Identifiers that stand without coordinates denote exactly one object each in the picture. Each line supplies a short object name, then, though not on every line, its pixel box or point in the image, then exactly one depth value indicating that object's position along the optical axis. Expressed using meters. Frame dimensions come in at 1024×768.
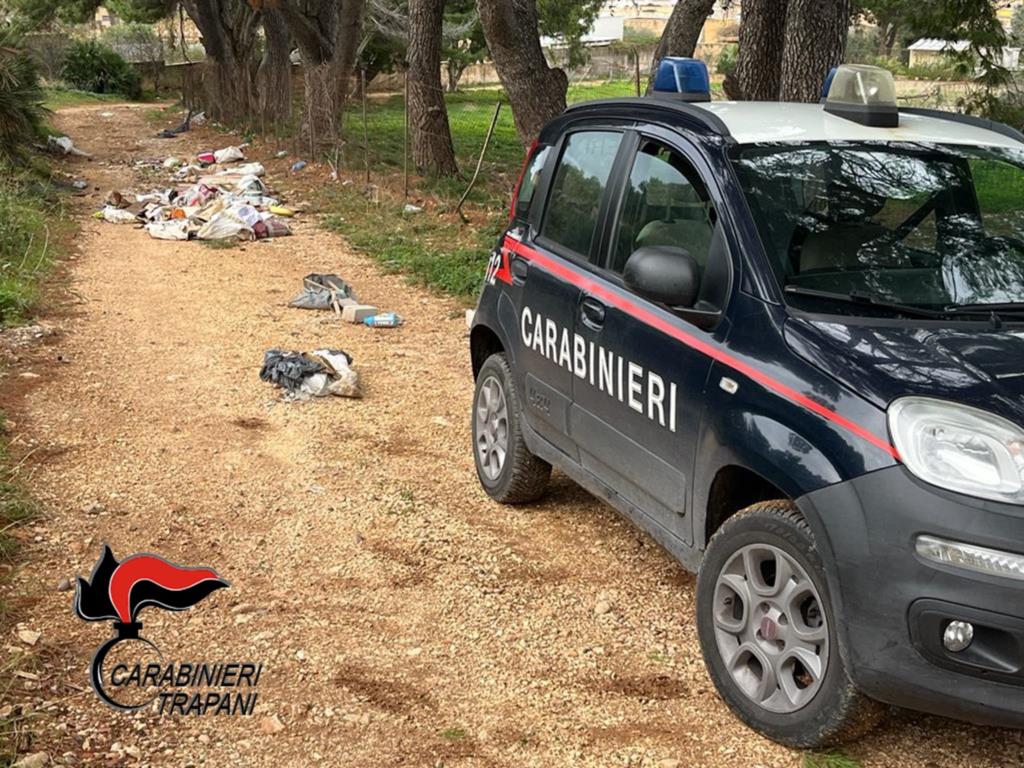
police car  2.81
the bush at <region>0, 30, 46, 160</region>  15.74
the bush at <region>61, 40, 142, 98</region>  43.81
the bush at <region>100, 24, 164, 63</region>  53.25
